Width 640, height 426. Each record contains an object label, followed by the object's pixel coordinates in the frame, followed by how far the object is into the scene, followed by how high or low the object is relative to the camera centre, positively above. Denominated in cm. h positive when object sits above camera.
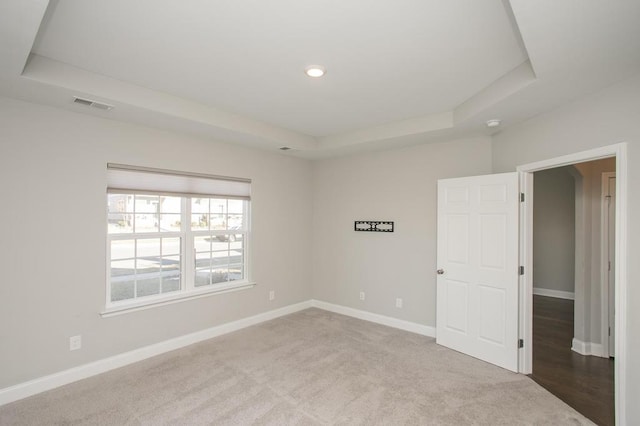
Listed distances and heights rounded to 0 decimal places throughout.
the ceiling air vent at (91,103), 269 +95
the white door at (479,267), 325 -54
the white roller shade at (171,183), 328 +36
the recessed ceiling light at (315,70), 247 +114
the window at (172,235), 335 -25
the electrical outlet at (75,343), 296 -120
